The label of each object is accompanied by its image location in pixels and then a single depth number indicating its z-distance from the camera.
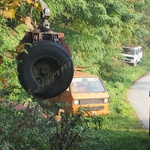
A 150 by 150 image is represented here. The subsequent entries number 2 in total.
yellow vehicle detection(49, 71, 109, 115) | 13.86
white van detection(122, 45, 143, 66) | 37.12
